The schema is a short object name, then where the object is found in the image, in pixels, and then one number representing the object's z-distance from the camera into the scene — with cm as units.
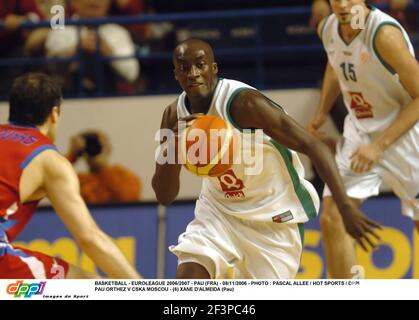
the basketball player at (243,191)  837
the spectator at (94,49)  1279
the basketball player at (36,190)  792
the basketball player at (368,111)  1007
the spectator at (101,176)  1203
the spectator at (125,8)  1380
